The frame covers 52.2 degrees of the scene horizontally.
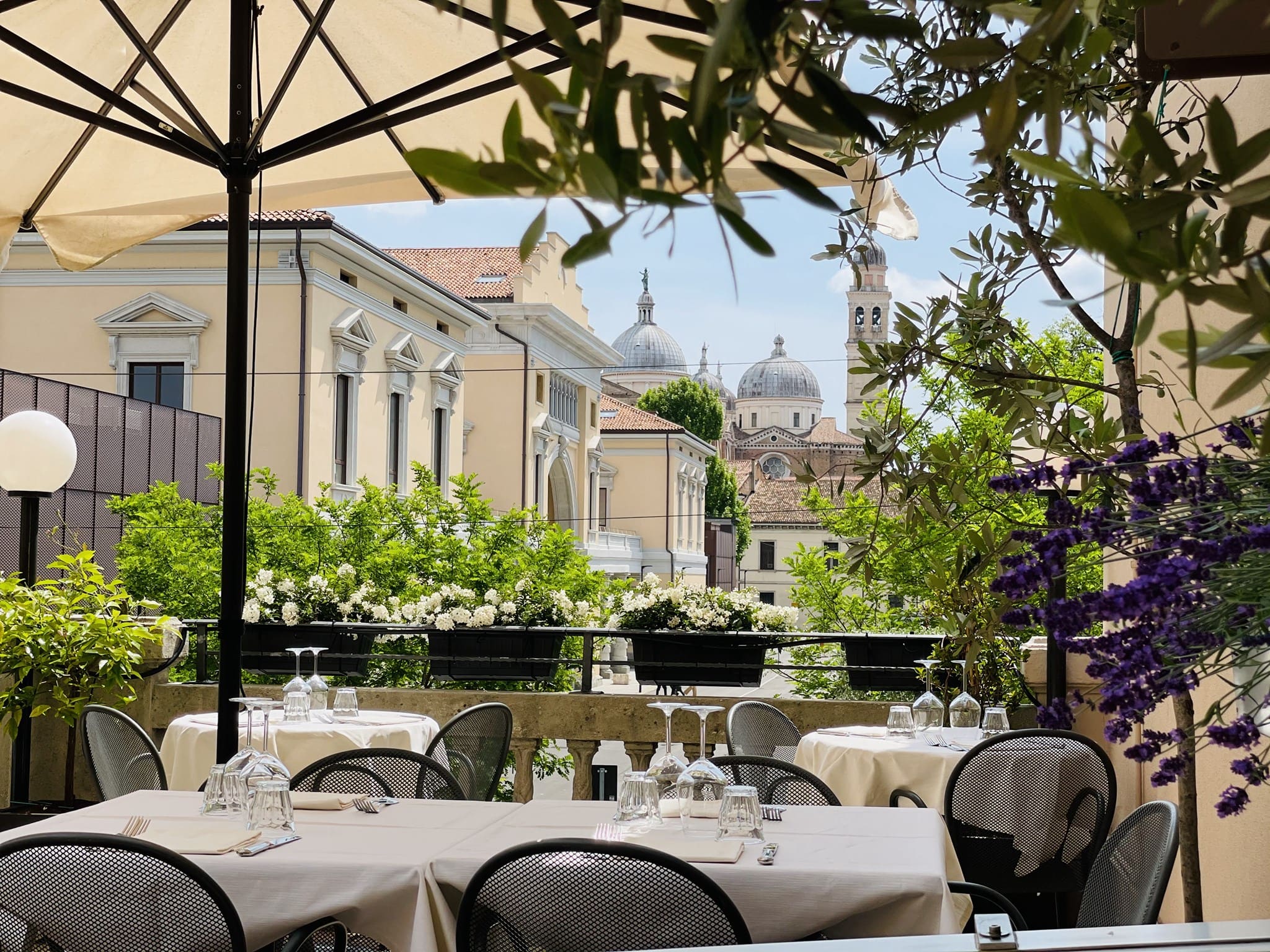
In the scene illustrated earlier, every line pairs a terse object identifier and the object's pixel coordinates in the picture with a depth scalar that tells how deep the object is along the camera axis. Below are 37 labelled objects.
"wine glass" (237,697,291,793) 3.56
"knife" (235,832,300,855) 3.08
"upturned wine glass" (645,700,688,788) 3.71
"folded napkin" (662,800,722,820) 3.50
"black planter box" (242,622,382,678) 7.90
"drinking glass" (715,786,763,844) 3.29
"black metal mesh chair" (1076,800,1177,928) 2.61
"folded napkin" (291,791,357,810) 3.74
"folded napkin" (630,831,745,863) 3.00
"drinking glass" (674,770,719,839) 3.42
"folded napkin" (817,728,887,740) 5.93
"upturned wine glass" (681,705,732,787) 3.50
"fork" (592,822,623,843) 3.32
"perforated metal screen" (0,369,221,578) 17.05
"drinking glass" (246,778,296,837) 3.40
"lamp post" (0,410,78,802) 6.19
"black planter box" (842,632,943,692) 7.09
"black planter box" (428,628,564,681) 7.57
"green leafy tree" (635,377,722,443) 69.06
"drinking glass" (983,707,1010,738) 5.78
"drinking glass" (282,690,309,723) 5.86
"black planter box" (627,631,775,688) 7.45
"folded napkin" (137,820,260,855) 3.13
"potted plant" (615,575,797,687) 7.43
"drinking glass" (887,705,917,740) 5.87
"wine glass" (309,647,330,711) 6.02
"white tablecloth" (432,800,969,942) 2.89
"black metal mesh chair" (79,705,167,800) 5.20
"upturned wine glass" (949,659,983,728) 5.92
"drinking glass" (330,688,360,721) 6.03
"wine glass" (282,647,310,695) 5.91
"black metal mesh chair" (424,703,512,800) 5.59
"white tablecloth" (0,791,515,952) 2.96
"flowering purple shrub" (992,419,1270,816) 1.00
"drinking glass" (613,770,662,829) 3.51
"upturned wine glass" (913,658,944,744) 5.83
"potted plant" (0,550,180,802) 5.81
